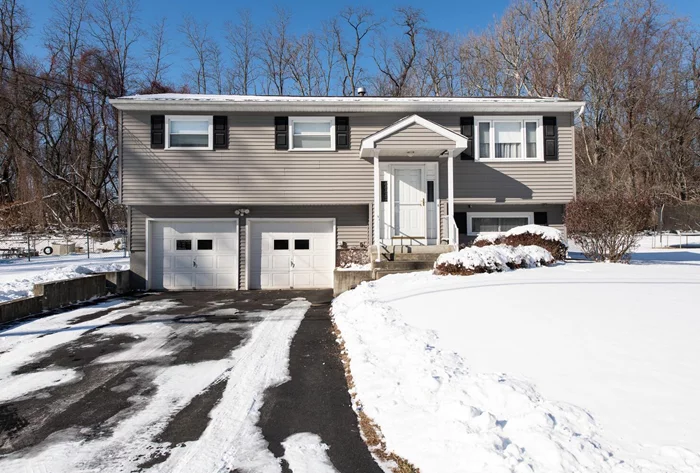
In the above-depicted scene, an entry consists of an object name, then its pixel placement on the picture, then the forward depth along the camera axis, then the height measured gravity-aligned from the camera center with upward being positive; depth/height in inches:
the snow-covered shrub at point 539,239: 387.2 +0.3
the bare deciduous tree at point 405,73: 1247.5 +523.7
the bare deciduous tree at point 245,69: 1293.6 +552.5
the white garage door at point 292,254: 499.8 -16.1
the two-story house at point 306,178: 477.4 +74.5
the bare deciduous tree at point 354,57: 1273.4 +588.6
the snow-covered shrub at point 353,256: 492.4 -18.8
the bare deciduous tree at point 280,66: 1289.4 +565.3
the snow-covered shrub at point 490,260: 324.5 -16.5
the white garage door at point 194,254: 494.0 -15.4
